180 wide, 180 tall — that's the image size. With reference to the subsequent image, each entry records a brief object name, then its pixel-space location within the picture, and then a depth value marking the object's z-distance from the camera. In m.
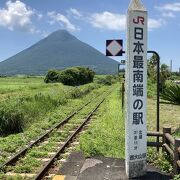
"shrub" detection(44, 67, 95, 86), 36.91
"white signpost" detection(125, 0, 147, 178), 4.04
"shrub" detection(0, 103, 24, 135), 7.81
